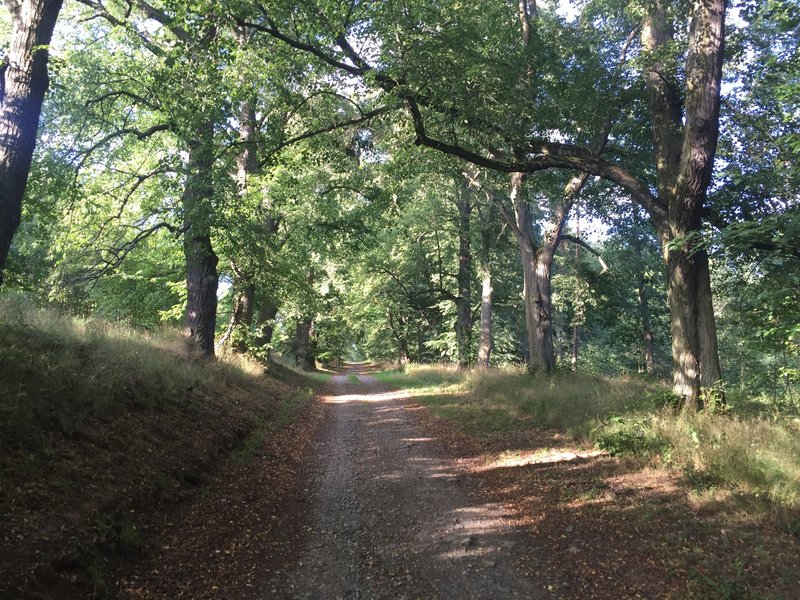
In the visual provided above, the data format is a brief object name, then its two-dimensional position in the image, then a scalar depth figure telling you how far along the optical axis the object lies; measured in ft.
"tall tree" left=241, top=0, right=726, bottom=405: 26.40
